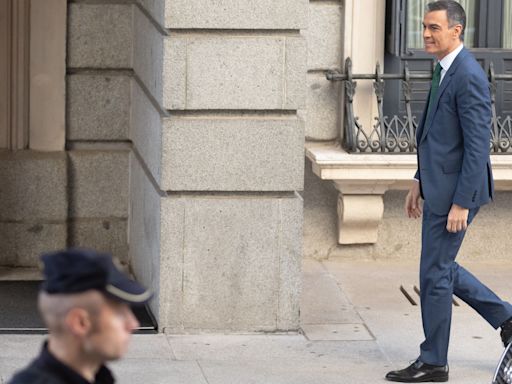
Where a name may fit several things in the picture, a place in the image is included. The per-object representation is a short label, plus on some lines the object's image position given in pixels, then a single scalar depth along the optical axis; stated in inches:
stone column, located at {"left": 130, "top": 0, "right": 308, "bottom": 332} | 510.6
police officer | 212.9
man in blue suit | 455.0
